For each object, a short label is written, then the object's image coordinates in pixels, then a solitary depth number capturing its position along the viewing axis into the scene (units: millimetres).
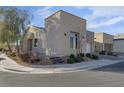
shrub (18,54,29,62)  8649
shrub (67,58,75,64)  8576
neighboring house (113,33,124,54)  20305
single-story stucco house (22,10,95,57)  9725
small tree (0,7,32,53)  9679
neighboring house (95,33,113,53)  17153
